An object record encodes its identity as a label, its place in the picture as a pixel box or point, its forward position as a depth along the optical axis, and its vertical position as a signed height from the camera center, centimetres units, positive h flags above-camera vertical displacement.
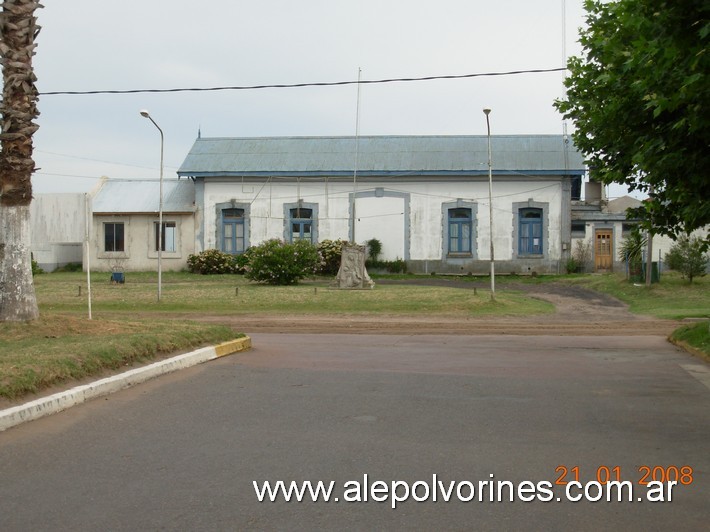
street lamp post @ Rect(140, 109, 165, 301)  2514 +372
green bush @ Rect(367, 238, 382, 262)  4209 +12
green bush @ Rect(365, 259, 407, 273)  4194 -72
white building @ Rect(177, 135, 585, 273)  4131 +271
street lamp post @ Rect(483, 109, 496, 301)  2655 -82
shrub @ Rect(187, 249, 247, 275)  4141 -57
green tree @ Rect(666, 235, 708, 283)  3042 -33
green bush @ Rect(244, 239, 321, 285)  3328 -45
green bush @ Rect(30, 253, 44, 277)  3991 -91
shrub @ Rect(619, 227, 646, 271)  3256 -6
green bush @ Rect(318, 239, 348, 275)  4016 -19
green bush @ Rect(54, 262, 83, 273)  4358 -93
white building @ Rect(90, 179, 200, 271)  4312 +77
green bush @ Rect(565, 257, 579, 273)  4094 -70
